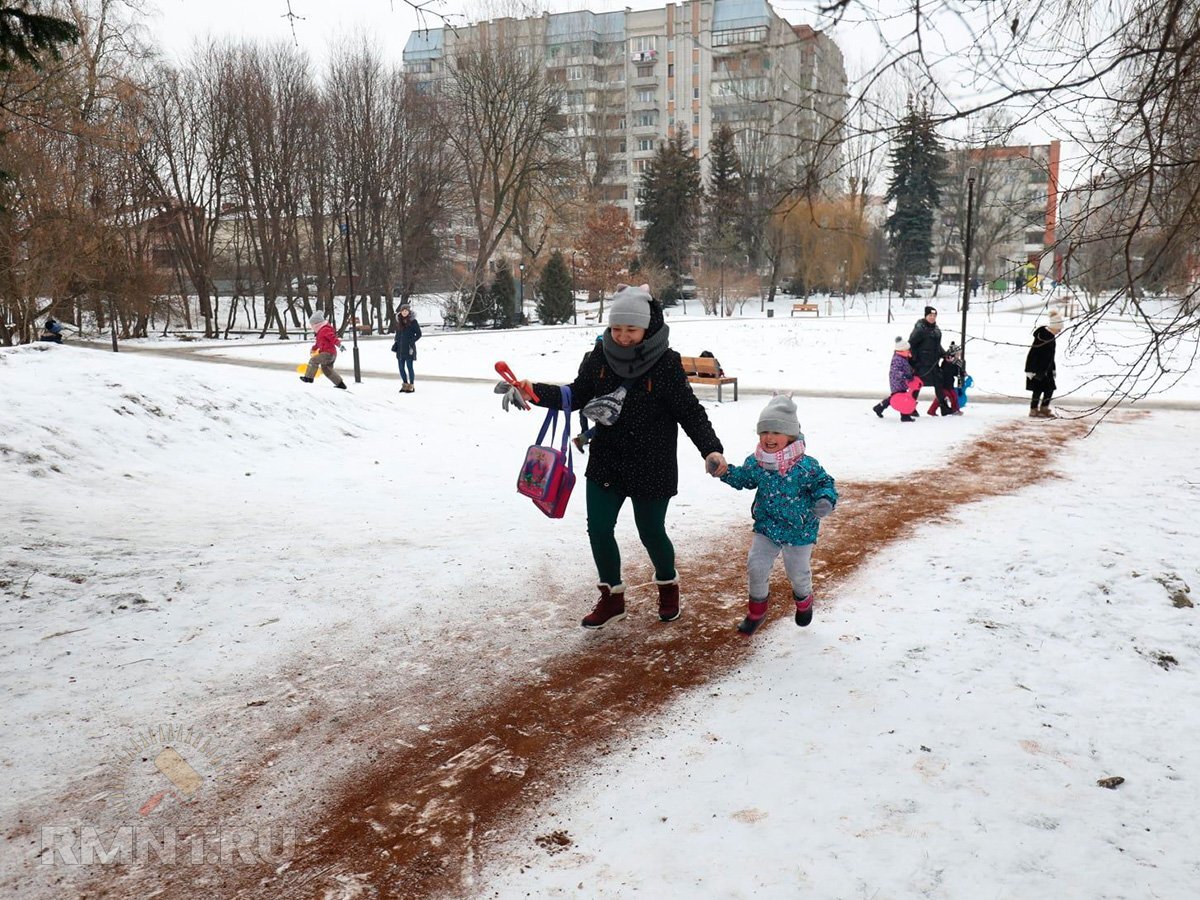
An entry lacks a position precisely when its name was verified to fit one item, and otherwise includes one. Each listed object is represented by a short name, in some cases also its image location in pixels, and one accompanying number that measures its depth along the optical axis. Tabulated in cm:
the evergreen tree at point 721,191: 5059
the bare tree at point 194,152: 3684
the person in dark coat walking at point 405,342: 1734
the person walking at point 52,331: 2378
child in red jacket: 1602
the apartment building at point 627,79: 4012
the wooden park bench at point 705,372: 1616
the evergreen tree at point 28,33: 553
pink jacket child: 1338
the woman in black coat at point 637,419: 476
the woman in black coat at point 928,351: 1363
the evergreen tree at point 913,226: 5416
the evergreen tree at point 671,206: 5481
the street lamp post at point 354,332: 1881
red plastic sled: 1337
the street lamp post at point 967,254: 1384
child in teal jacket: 471
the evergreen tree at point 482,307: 4141
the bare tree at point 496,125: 4000
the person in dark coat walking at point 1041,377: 1345
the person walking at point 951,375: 1369
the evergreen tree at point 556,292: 4262
